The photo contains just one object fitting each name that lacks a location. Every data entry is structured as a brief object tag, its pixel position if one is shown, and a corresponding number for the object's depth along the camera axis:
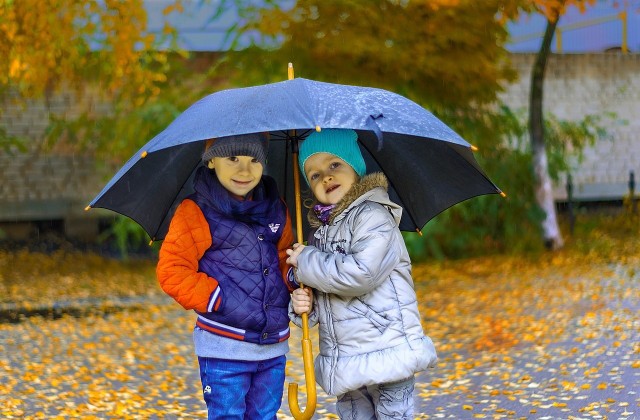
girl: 3.22
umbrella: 2.94
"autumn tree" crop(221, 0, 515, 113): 10.18
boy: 3.24
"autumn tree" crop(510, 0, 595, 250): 12.30
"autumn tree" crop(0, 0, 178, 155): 10.44
